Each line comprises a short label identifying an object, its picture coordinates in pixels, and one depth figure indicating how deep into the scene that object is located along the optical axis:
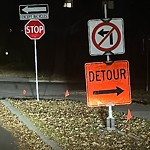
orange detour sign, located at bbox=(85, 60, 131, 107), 9.57
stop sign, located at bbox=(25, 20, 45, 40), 15.34
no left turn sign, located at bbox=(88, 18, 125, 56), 9.59
